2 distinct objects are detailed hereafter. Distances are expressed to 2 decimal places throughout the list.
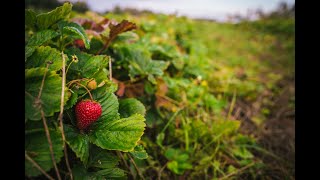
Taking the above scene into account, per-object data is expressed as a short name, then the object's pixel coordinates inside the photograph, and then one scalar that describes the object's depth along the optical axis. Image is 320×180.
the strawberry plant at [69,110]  0.25
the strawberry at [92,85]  0.31
